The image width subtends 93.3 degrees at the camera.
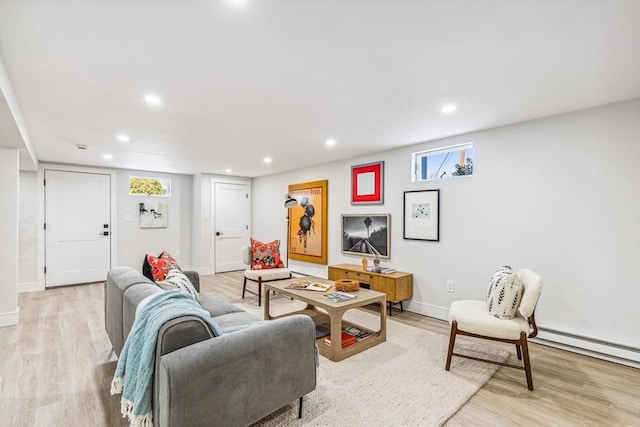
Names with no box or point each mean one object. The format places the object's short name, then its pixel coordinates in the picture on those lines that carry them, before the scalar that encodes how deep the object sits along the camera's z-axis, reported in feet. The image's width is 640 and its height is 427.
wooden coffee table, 8.58
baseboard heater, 8.21
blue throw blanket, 4.54
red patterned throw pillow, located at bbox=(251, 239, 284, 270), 15.06
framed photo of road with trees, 14.20
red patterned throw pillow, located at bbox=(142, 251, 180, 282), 8.78
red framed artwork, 14.53
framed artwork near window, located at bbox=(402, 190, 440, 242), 12.37
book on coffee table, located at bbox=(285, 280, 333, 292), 10.60
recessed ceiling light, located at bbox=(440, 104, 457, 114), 8.73
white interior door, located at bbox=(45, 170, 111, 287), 17.26
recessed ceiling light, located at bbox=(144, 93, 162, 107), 7.98
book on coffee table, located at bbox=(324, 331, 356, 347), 9.12
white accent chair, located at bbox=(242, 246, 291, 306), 13.97
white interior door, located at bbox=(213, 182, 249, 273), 21.94
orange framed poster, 17.49
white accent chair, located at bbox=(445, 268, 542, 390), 7.19
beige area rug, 6.18
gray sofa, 4.28
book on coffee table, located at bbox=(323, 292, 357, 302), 9.23
